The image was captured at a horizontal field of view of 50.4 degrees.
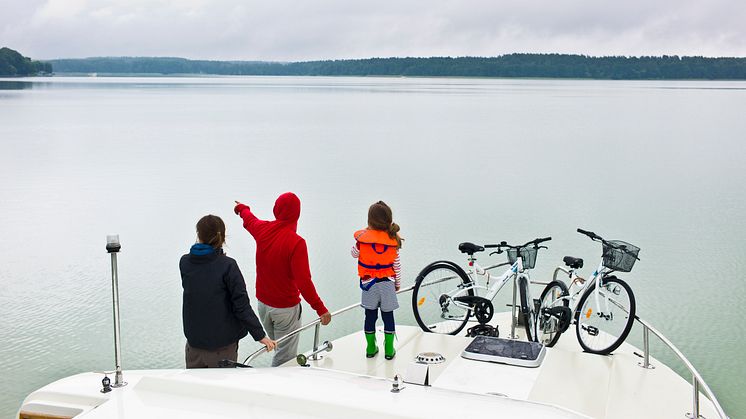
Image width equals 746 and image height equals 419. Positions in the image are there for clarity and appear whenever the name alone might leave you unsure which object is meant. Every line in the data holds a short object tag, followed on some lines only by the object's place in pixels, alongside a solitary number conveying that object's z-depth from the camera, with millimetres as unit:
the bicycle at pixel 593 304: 5949
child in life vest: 5418
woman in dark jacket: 4461
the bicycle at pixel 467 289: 6398
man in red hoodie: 5203
